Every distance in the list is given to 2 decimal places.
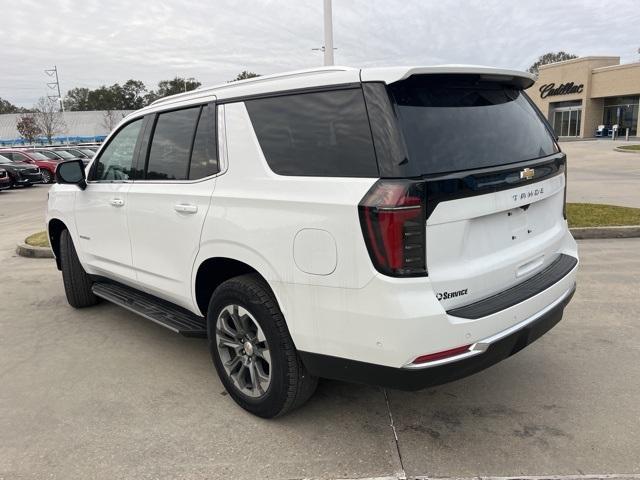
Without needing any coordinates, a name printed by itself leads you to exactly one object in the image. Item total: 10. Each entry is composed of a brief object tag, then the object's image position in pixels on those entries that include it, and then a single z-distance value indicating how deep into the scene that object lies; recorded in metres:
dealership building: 44.69
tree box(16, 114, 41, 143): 58.56
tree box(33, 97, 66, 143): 60.02
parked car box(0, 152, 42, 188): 21.20
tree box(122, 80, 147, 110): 107.75
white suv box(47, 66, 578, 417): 2.45
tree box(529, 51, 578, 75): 105.00
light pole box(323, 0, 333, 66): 11.75
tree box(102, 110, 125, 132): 64.04
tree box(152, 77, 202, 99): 104.32
